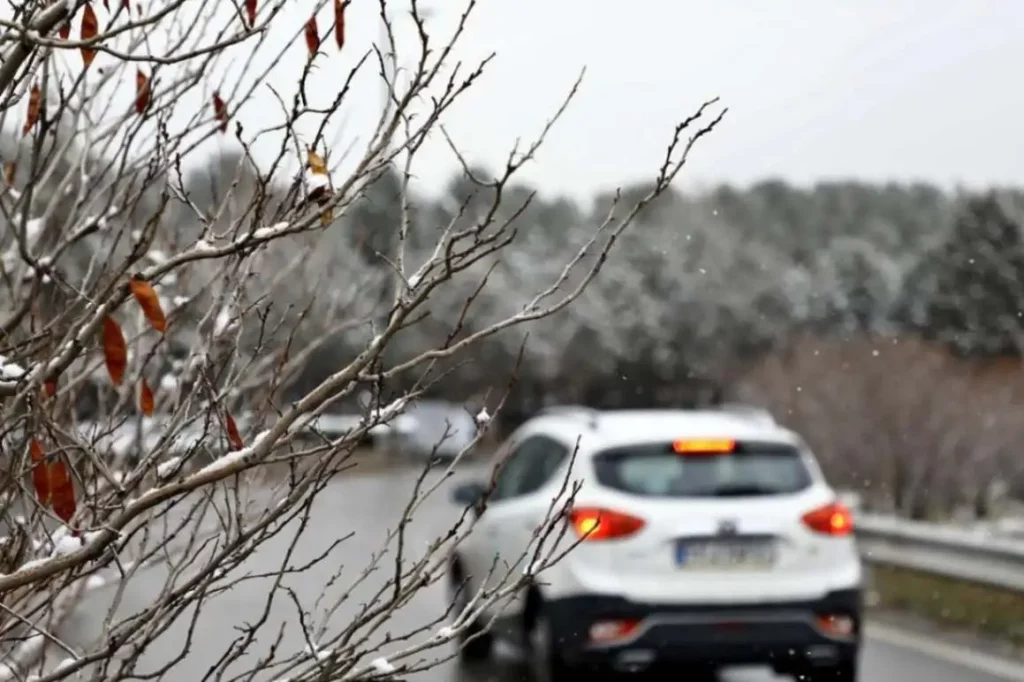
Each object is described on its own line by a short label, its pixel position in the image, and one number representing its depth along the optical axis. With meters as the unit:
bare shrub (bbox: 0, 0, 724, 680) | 5.34
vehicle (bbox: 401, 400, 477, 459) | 76.50
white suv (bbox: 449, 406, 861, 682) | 14.54
